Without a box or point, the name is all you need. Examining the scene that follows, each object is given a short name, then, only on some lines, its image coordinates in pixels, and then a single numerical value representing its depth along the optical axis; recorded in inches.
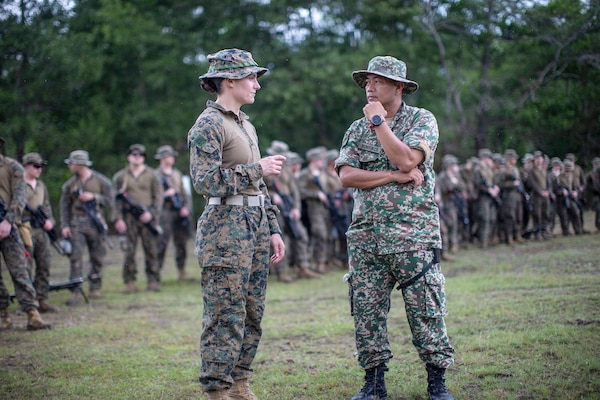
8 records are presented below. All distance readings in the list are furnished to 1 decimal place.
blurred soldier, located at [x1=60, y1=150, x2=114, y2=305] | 429.7
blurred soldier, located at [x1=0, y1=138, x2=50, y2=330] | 320.5
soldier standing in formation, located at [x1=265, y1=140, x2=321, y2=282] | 501.4
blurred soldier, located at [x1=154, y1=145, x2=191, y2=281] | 496.7
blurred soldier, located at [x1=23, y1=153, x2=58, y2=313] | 391.9
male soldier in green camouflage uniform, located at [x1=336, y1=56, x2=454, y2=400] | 180.7
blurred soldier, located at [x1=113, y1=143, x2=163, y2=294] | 454.9
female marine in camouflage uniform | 176.2
